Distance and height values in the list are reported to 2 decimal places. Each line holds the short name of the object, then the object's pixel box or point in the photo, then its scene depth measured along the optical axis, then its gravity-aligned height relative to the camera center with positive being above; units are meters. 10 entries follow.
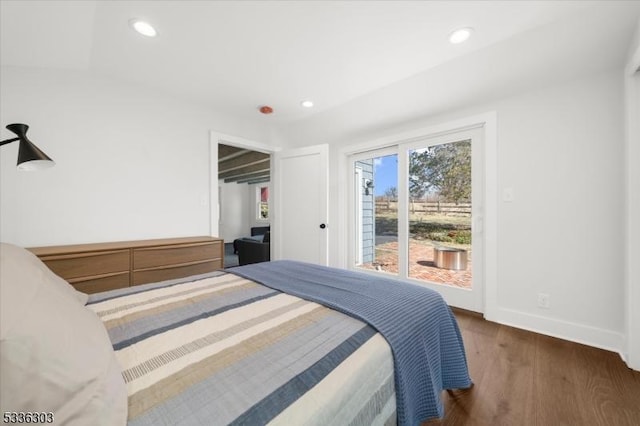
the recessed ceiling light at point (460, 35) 1.66 +1.20
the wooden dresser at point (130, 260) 1.84 -0.40
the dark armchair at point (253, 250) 4.50 -0.70
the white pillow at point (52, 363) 0.45 -0.30
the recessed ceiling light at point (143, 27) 1.64 +1.25
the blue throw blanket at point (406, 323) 0.92 -0.46
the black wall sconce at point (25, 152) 1.26 +0.32
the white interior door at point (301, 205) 3.17 +0.11
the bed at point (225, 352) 0.50 -0.43
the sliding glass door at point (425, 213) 2.55 -0.01
